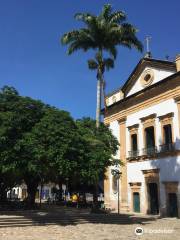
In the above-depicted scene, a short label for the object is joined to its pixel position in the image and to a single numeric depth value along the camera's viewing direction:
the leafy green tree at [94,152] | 12.18
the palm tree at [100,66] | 17.07
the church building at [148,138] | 15.97
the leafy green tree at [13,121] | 11.77
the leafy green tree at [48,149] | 11.59
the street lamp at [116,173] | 16.65
